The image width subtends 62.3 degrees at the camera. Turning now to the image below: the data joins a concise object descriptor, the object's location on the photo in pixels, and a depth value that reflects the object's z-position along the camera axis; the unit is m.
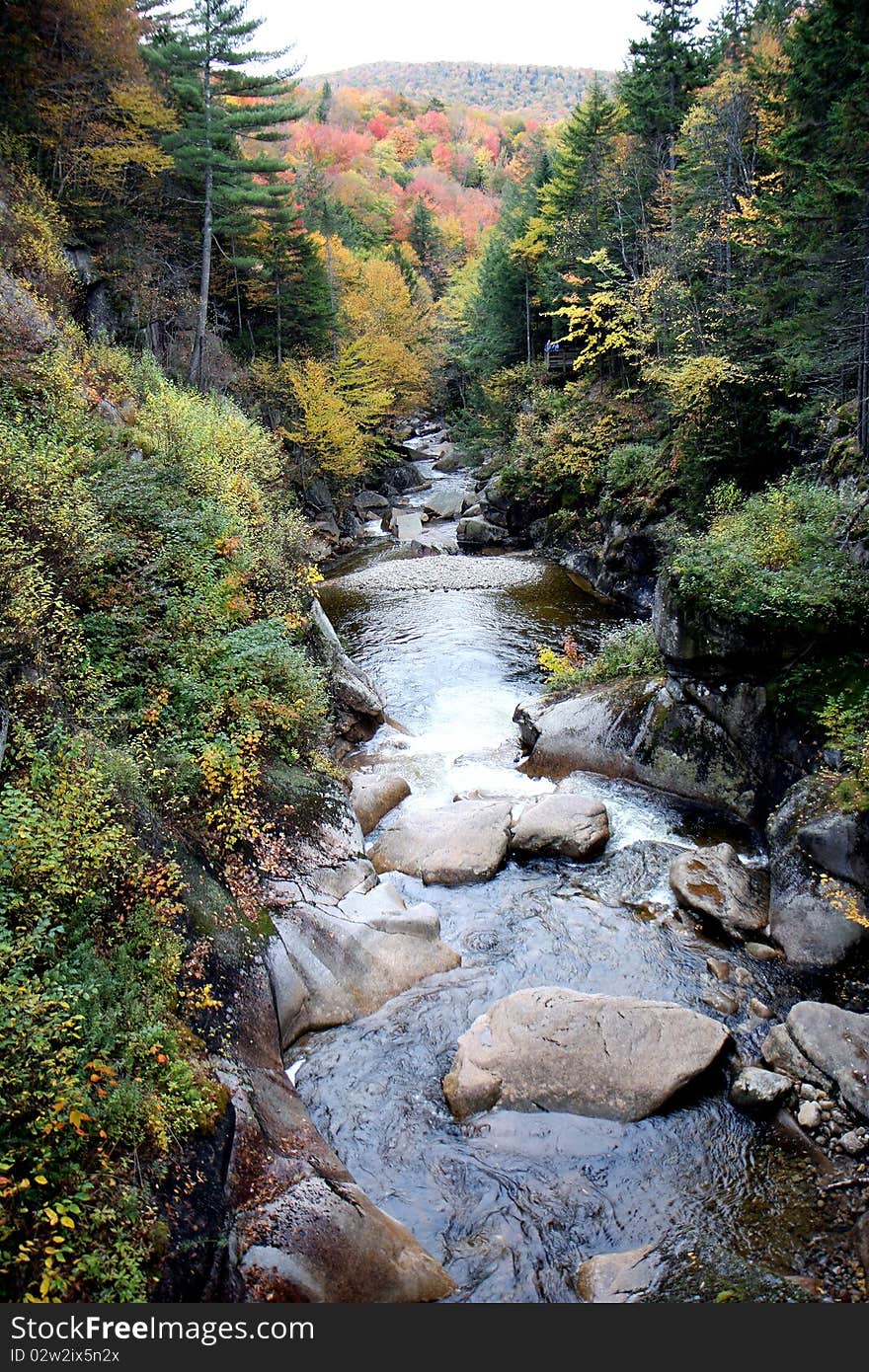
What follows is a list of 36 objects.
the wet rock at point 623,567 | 21.73
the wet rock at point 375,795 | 12.12
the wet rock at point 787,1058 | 6.94
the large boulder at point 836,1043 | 6.66
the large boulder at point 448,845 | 10.74
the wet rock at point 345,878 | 9.41
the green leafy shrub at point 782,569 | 10.66
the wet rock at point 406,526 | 32.56
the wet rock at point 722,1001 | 8.14
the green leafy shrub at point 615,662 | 14.66
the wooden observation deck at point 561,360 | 33.53
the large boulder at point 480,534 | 30.41
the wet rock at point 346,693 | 14.89
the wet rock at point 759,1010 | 7.96
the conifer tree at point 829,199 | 12.32
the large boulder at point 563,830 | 11.08
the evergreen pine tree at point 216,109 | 22.86
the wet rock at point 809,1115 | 6.57
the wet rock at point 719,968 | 8.64
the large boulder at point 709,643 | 11.38
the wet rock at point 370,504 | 36.16
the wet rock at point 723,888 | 9.35
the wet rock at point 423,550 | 29.37
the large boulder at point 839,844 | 8.57
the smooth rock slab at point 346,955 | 7.75
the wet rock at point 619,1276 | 5.34
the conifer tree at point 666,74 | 29.02
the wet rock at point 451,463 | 46.00
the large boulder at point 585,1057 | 6.99
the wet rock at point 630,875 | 10.28
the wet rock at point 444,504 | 35.38
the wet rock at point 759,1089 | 6.80
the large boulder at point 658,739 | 11.85
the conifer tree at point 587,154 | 29.86
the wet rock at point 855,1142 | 6.27
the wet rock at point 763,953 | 8.81
